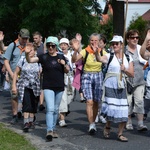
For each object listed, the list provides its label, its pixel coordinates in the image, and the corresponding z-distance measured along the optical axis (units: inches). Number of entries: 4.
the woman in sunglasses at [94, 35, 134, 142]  346.4
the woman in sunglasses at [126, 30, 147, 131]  392.9
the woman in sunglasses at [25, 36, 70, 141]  343.2
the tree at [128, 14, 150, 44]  2390.8
